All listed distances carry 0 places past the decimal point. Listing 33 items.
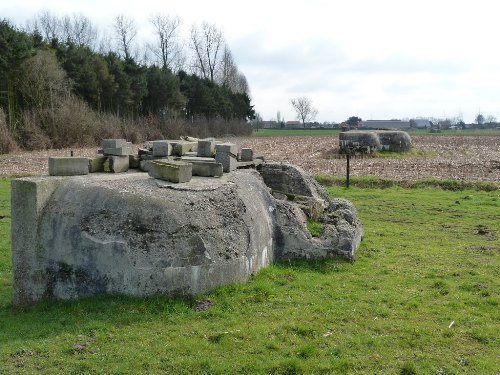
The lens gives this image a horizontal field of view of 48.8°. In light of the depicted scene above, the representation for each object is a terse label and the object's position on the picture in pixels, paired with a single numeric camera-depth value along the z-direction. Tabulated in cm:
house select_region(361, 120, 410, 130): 14509
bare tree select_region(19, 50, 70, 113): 4238
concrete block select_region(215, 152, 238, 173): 1046
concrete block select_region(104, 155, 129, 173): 1007
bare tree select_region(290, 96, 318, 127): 15475
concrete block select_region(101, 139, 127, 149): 1048
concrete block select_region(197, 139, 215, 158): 1122
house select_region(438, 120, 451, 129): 13562
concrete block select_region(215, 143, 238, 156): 1057
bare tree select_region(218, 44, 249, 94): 9094
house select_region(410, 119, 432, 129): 14300
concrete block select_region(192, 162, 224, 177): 985
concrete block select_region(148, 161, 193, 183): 884
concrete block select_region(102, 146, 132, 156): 1029
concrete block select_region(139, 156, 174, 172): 1028
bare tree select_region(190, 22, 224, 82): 8519
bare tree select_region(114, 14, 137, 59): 7575
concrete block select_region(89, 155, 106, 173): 987
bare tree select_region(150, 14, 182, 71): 7912
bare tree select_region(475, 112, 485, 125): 18004
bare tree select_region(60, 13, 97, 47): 7844
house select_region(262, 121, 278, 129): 14942
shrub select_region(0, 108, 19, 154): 3744
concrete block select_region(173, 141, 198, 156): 1109
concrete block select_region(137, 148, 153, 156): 1086
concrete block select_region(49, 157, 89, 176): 911
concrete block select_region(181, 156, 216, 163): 1012
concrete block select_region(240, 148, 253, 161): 1215
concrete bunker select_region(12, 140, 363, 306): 794
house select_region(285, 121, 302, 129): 15262
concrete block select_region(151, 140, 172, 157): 1053
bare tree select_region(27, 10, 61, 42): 7669
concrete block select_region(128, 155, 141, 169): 1073
